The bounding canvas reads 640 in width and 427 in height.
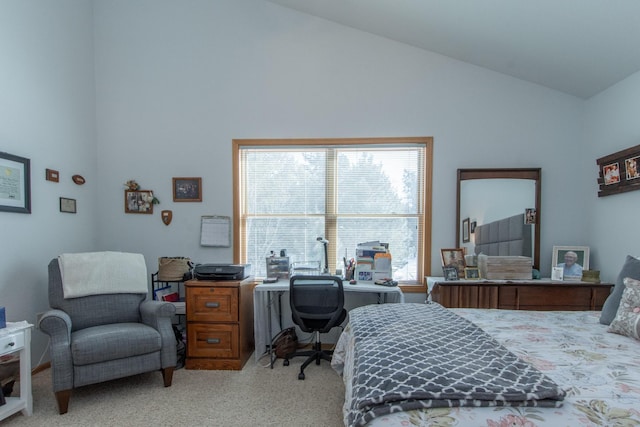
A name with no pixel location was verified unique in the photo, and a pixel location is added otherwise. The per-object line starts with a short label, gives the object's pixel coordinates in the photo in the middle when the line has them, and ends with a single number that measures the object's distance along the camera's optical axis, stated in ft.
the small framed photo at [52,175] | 9.20
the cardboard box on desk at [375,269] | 9.83
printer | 9.39
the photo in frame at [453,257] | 9.89
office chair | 8.58
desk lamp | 10.41
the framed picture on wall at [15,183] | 7.95
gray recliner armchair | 6.95
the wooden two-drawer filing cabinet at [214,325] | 9.08
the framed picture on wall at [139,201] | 10.92
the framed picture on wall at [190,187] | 10.85
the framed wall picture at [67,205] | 9.66
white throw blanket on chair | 8.11
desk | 9.18
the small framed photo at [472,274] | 9.43
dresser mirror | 10.14
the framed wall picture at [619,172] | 7.99
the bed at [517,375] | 3.18
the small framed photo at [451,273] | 9.43
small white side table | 6.47
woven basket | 10.01
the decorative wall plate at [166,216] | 10.86
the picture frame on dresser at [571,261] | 9.33
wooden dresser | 8.75
